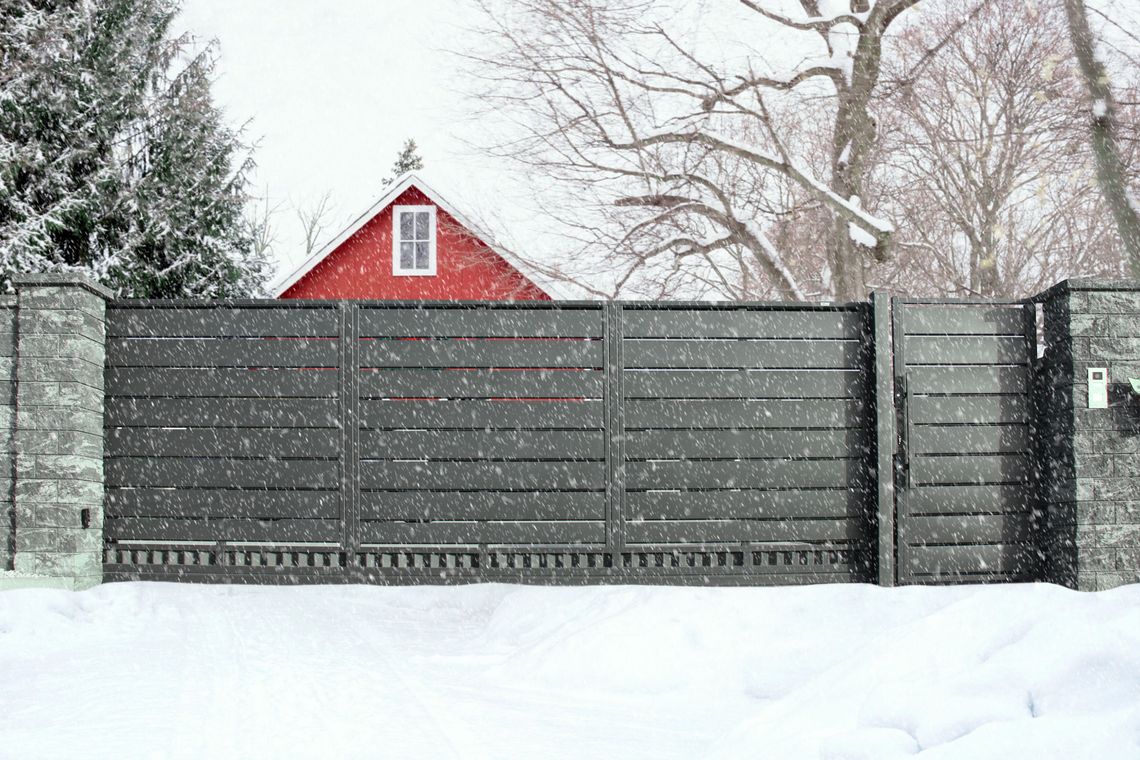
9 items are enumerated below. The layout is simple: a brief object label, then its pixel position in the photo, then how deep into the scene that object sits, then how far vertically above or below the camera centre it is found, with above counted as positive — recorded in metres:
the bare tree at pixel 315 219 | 30.53 +6.11
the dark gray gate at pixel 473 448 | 6.23 -0.19
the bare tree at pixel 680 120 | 12.60 +3.82
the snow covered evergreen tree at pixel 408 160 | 36.38 +9.44
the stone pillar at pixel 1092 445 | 6.11 -0.19
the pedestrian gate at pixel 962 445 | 6.29 -0.19
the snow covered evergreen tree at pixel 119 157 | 14.93 +4.37
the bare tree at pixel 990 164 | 13.76 +3.73
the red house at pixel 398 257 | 16.25 +2.66
